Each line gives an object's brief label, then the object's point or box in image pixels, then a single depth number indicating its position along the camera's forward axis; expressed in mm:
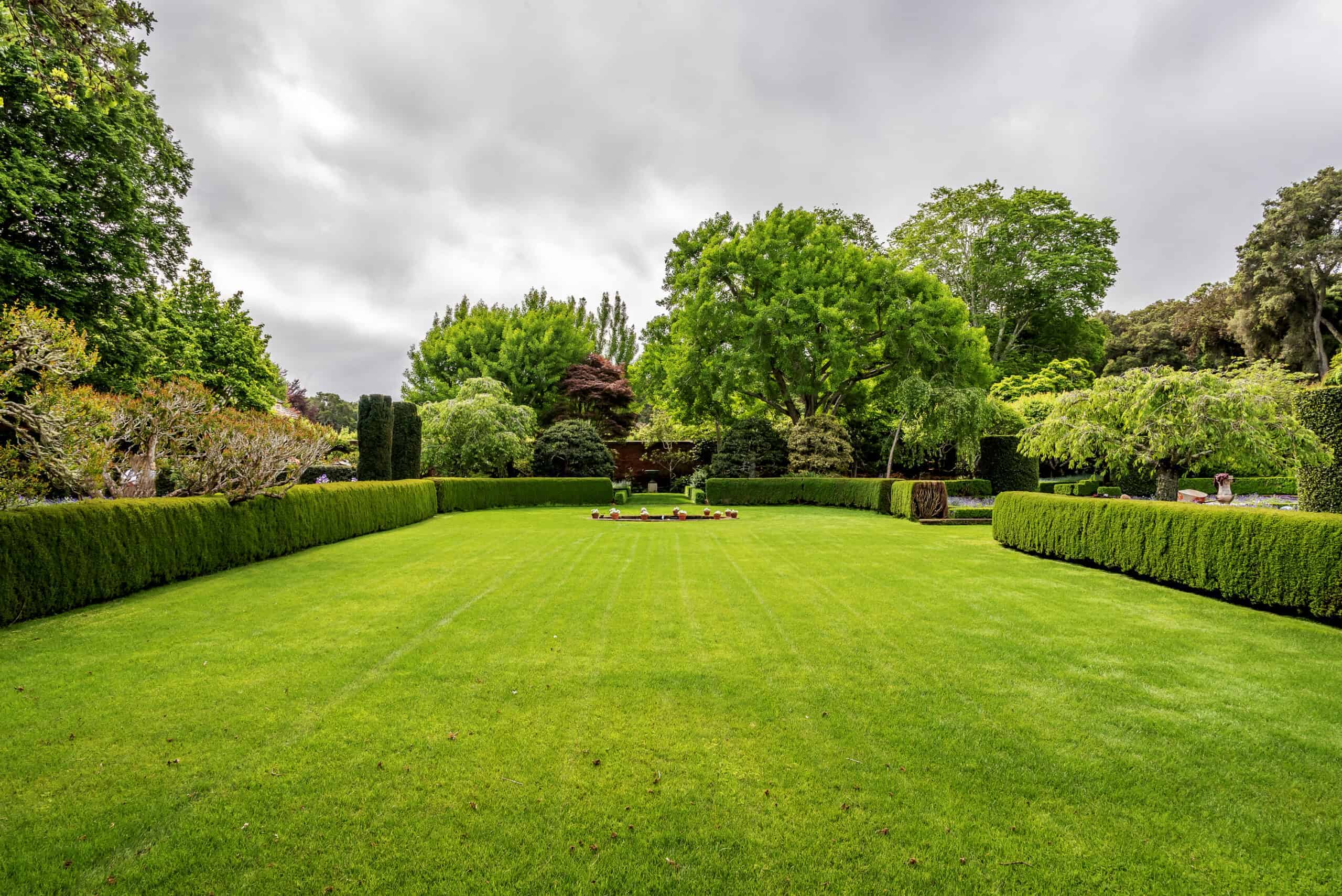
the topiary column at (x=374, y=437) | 16625
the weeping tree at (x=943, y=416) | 18641
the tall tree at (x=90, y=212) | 11609
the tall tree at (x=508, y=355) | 32062
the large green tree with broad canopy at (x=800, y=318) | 21797
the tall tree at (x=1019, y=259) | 28609
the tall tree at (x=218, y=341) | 19312
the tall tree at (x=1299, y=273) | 24531
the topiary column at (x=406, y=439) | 18438
